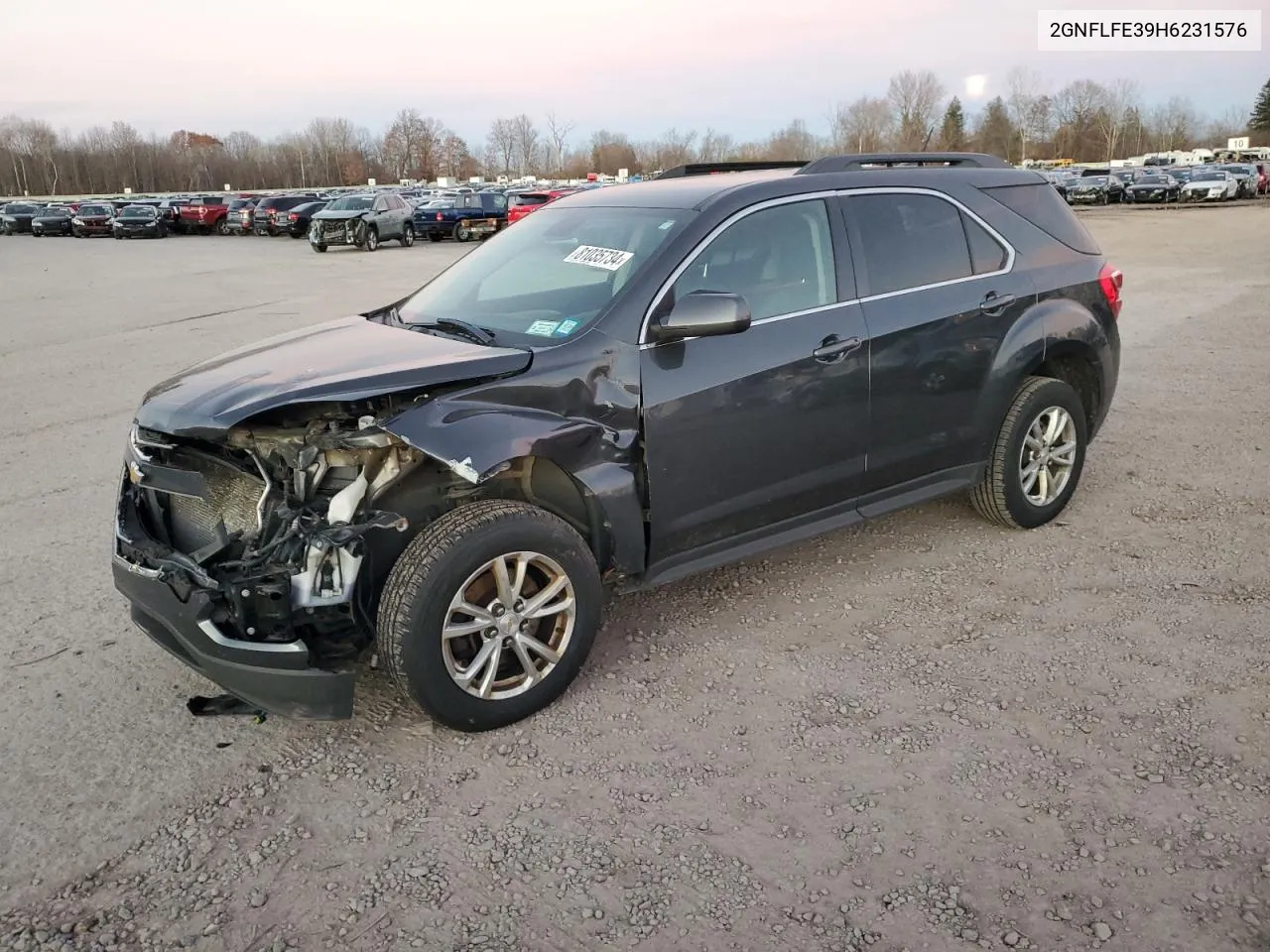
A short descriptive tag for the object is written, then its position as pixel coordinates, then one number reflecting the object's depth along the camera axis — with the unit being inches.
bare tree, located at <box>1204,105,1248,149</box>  5054.1
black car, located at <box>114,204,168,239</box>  1547.7
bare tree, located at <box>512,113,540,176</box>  4628.4
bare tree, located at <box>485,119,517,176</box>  4628.4
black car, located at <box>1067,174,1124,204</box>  1887.3
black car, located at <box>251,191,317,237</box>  1451.8
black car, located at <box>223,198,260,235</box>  1588.3
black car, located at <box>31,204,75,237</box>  1708.9
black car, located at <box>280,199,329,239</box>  1428.4
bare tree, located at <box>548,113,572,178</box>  4387.6
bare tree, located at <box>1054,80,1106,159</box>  4503.0
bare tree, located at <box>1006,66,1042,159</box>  4448.8
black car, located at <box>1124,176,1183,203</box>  1823.3
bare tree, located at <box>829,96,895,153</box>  3784.5
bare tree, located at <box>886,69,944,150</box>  3922.2
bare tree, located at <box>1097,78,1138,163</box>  4426.7
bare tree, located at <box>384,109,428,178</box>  4793.3
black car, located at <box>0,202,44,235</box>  1835.6
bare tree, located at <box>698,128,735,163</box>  3703.2
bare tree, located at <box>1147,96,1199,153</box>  4852.1
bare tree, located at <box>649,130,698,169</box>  3697.8
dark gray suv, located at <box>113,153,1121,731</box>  130.9
